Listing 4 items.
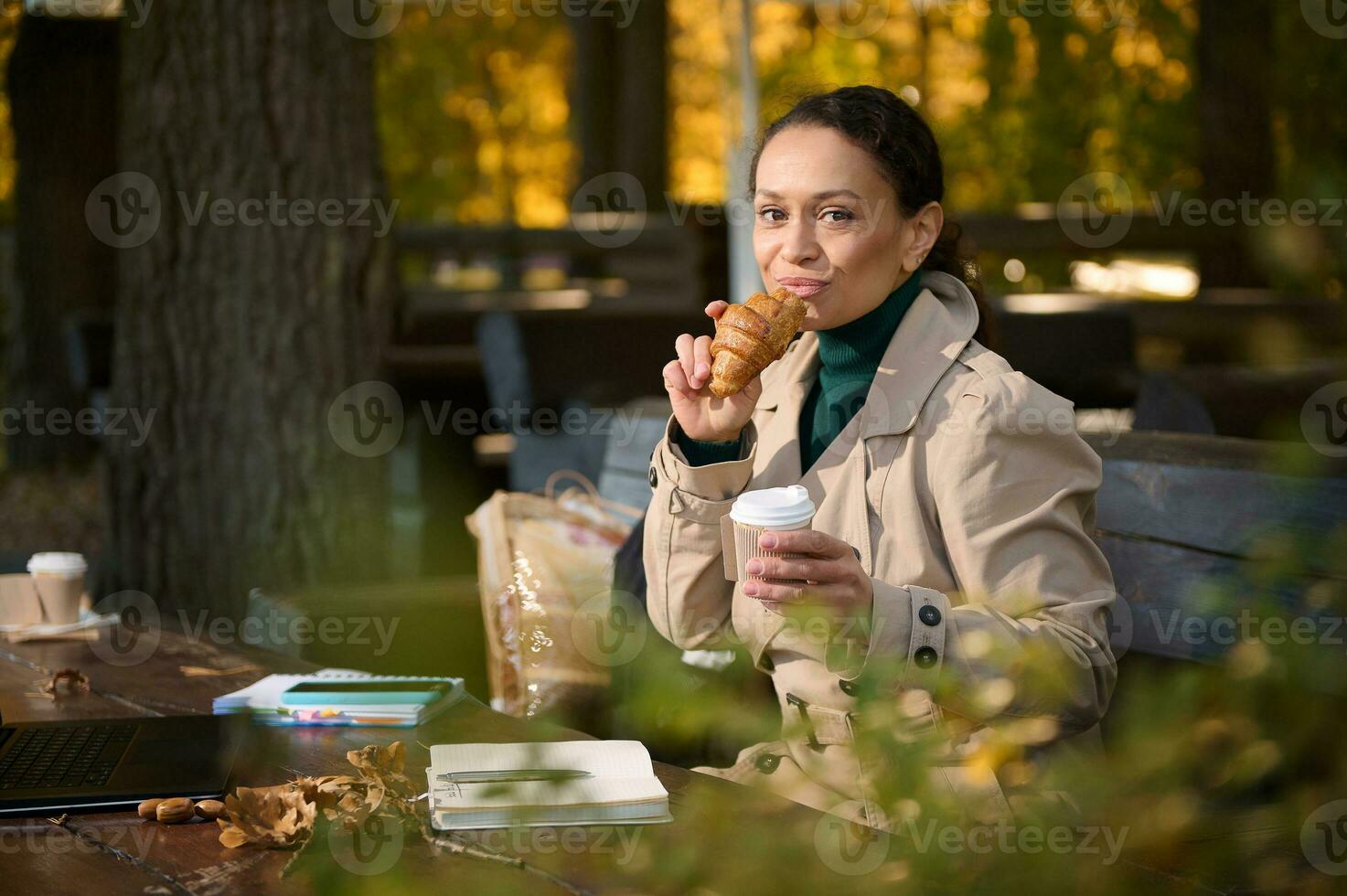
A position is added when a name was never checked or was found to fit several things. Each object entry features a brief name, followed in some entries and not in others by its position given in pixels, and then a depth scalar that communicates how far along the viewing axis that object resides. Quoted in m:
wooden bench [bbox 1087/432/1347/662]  5.27
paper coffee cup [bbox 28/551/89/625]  5.61
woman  4.97
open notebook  4.69
